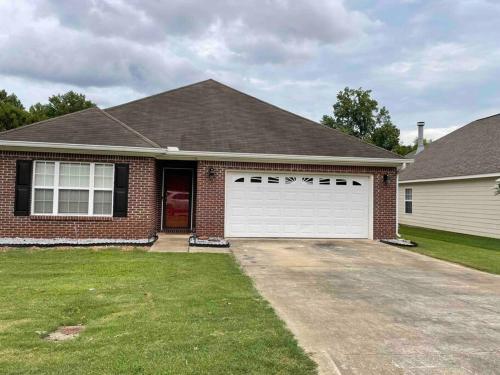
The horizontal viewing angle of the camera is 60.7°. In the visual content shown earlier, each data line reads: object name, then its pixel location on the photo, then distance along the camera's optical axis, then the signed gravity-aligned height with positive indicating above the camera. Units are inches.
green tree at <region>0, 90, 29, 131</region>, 1405.0 +278.3
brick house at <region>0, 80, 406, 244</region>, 450.6 +30.4
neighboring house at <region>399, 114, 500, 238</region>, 653.3 +40.0
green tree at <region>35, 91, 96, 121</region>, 1708.9 +393.5
